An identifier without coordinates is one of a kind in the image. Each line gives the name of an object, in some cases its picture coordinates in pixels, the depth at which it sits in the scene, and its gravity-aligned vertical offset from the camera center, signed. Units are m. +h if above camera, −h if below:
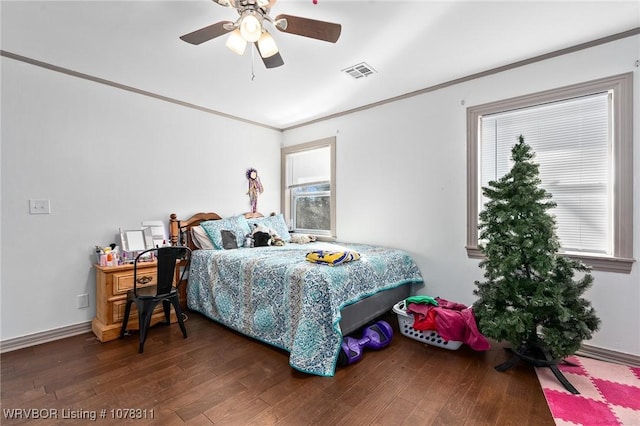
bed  2.19 -0.74
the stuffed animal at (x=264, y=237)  3.77 -0.35
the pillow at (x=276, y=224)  4.20 -0.20
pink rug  1.69 -1.20
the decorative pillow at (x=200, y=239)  3.59 -0.36
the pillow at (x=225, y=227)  3.56 -0.23
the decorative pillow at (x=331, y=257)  2.49 -0.41
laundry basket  2.53 -1.13
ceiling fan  1.79 +1.17
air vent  2.83 +1.40
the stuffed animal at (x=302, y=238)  4.16 -0.41
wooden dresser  2.76 -0.85
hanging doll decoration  4.52 +0.36
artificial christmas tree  2.04 -0.53
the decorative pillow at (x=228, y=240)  3.56 -0.37
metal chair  2.56 -0.78
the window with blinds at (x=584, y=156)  2.30 +0.48
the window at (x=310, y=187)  4.40 +0.37
